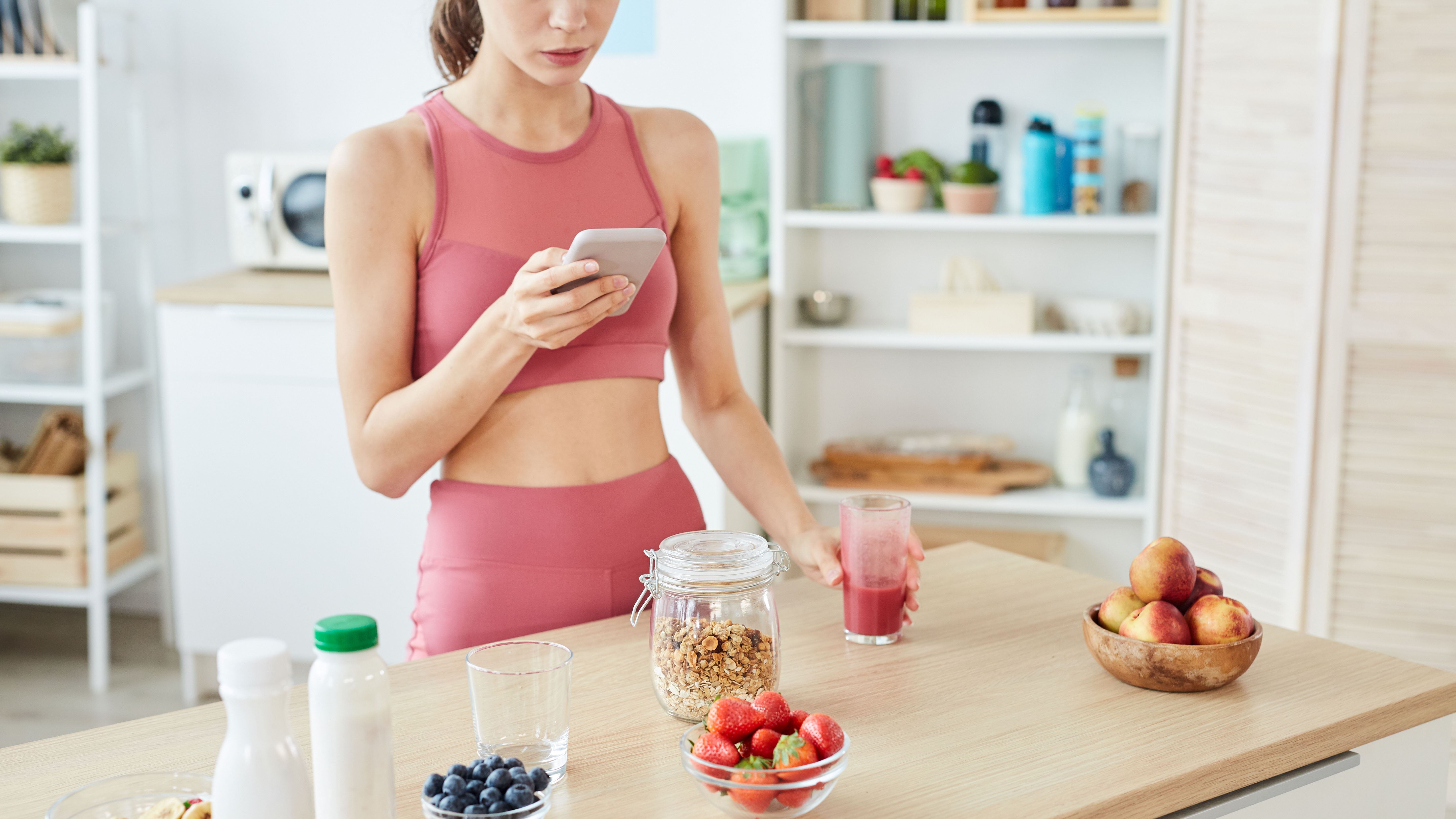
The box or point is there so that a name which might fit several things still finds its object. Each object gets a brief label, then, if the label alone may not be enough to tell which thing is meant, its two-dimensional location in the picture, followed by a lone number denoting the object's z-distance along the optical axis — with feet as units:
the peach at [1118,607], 3.84
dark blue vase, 10.23
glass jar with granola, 3.44
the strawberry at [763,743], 2.92
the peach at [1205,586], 3.86
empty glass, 3.17
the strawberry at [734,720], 2.98
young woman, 4.23
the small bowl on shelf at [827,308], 10.70
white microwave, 9.84
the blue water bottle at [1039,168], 10.02
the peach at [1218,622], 3.68
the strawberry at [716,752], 2.89
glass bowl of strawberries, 2.83
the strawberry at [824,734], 2.89
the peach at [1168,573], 3.78
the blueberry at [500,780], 2.83
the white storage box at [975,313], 10.27
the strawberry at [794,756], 2.83
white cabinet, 9.41
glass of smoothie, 4.10
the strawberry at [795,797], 2.84
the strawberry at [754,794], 2.83
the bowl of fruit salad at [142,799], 2.78
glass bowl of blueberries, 2.79
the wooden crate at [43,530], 10.35
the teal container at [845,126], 10.39
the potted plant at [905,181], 10.21
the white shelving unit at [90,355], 10.05
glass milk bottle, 10.48
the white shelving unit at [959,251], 10.07
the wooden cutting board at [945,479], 10.35
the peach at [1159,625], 3.69
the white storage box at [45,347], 10.35
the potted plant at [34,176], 10.32
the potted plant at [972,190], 10.05
